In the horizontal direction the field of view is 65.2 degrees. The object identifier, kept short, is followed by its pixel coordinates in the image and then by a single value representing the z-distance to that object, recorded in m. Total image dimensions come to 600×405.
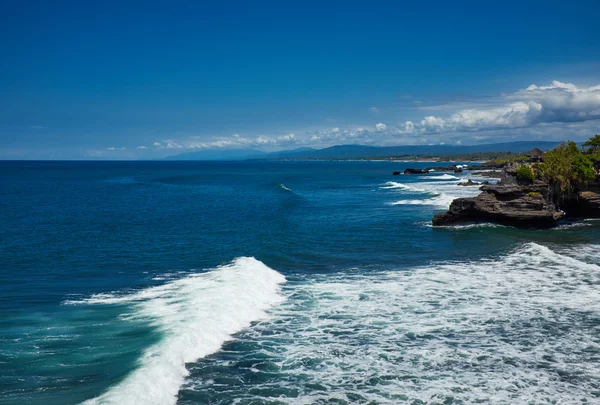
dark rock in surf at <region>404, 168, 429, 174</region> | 152.31
